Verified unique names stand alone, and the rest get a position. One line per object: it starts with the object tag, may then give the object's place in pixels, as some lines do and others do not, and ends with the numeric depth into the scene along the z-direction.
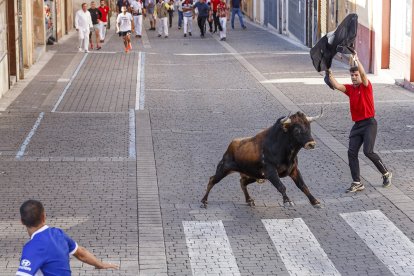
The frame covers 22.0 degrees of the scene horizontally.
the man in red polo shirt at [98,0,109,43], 39.31
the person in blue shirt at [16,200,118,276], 7.76
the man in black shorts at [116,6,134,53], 36.69
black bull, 13.22
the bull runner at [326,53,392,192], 14.62
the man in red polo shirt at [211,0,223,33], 46.66
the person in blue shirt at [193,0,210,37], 44.84
